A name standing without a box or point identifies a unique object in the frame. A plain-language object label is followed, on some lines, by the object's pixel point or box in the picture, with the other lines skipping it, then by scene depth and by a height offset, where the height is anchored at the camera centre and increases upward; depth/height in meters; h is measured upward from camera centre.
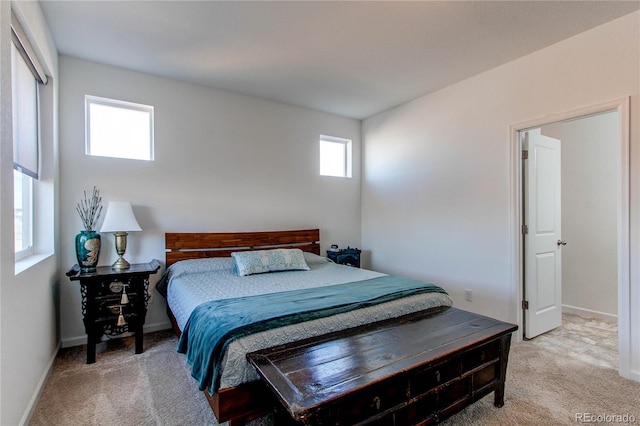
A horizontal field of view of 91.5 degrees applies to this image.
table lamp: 2.72 -0.09
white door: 3.02 -0.25
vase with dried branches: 2.65 -0.27
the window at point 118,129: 3.04 +0.86
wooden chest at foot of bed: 1.29 -0.73
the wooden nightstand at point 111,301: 2.52 -0.74
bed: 1.58 -0.60
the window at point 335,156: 4.50 +0.82
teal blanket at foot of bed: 1.60 -0.59
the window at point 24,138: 1.90 +0.51
